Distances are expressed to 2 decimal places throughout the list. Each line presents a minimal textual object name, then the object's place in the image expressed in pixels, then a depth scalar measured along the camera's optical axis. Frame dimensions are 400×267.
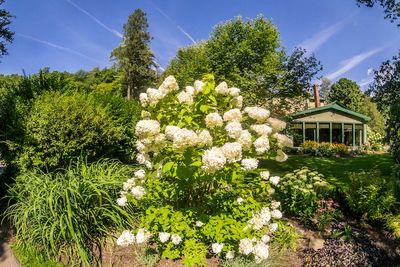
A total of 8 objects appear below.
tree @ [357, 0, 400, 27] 11.50
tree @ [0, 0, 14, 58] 10.66
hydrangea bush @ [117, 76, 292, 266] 4.07
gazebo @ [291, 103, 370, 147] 28.84
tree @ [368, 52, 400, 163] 10.78
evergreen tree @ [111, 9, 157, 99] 45.22
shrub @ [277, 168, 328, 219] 6.08
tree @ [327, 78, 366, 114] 45.41
